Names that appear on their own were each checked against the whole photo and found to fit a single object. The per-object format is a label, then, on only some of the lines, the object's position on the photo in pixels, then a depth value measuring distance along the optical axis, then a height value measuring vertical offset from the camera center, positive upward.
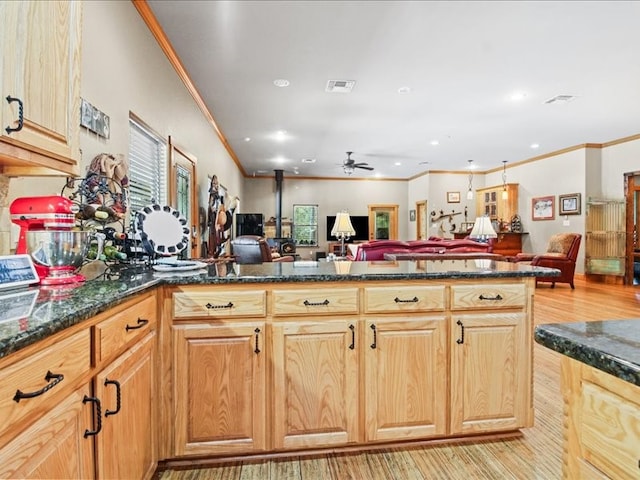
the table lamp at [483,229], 6.80 +0.17
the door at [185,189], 3.69 +0.53
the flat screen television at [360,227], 11.64 +0.35
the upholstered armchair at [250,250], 4.25 -0.13
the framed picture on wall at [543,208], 8.59 +0.71
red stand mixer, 1.36 +0.02
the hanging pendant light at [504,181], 9.56 +1.53
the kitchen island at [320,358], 1.74 -0.57
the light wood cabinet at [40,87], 1.12 +0.49
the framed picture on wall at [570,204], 7.84 +0.74
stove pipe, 10.64 +1.19
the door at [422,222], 11.08 +0.51
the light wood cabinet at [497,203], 9.66 +0.96
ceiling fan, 8.24 +1.61
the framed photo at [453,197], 10.97 +1.20
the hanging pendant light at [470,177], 10.32 +1.76
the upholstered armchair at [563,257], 6.87 -0.35
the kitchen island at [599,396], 0.58 -0.26
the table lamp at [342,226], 6.20 +0.21
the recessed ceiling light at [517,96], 4.86 +1.84
